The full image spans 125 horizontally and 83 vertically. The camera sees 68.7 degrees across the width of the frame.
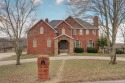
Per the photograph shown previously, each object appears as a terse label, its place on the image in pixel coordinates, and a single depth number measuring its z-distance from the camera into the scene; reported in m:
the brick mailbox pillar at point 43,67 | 5.65
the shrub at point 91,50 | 19.86
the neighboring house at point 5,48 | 25.34
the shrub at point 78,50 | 19.43
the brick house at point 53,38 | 18.77
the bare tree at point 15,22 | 9.86
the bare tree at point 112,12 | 9.13
